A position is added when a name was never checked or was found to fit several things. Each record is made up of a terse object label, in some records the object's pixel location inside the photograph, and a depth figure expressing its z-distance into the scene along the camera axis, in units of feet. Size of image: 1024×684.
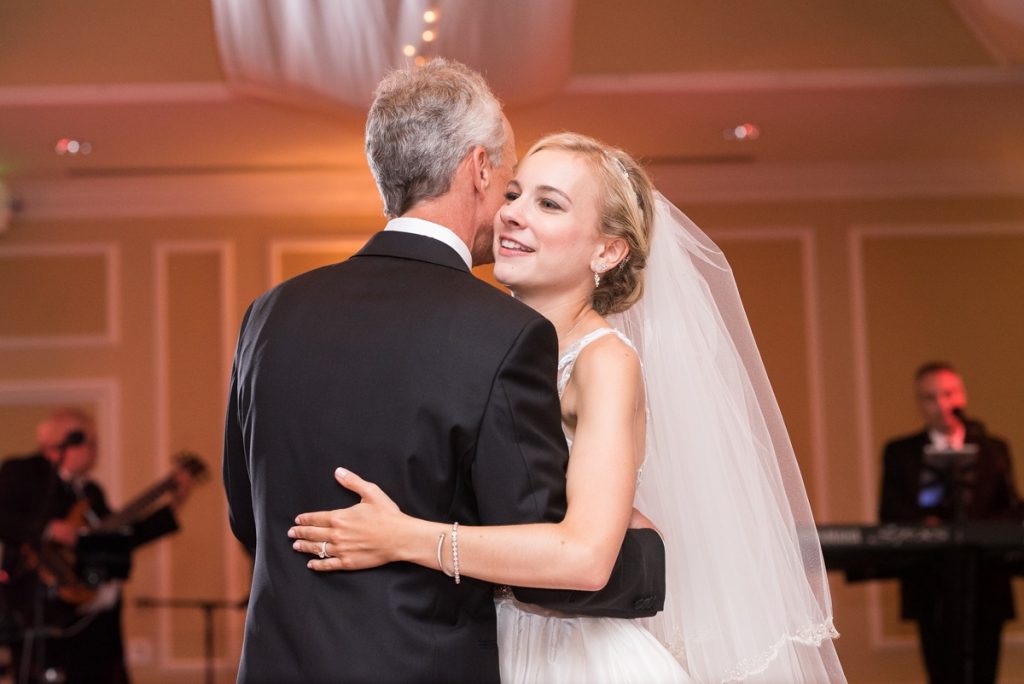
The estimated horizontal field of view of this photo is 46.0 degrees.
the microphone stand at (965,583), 17.70
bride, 7.29
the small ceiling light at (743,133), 23.44
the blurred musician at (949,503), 17.87
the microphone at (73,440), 21.98
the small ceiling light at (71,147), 23.54
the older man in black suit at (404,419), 5.95
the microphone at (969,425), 19.56
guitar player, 20.88
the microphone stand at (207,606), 23.73
